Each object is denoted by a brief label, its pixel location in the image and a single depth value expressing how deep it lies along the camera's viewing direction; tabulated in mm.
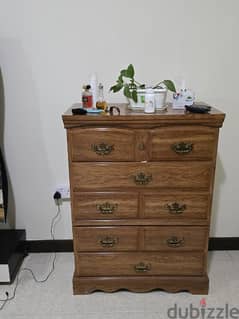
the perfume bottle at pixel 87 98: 1646
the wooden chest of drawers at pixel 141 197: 1540
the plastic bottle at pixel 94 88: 1688
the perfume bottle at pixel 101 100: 1641
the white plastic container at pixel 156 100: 1623
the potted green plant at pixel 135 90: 1627
